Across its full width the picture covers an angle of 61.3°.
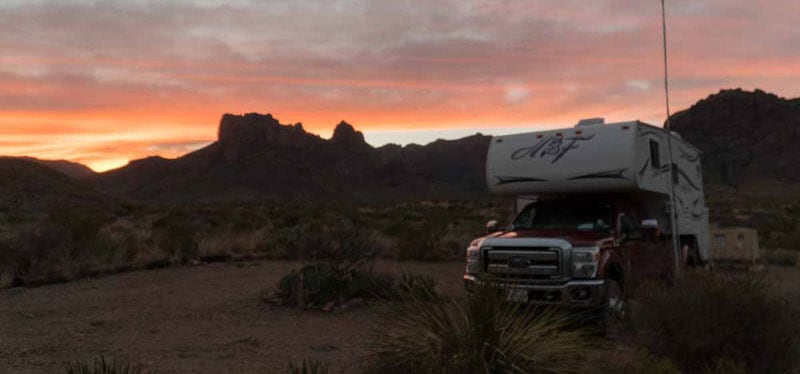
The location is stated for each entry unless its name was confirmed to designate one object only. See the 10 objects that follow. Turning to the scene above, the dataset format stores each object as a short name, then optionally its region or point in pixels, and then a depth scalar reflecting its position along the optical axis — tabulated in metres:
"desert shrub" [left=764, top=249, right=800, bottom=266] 19.97
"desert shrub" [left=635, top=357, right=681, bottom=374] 5.13
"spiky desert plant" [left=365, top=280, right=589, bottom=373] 5.81
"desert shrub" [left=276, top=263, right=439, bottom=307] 11.64
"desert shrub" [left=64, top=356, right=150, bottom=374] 5.36
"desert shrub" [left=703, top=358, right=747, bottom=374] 5.10
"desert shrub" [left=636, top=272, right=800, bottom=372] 6.10
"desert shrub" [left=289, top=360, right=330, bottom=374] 5.33
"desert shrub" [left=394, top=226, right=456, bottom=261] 19.70
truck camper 9.10
